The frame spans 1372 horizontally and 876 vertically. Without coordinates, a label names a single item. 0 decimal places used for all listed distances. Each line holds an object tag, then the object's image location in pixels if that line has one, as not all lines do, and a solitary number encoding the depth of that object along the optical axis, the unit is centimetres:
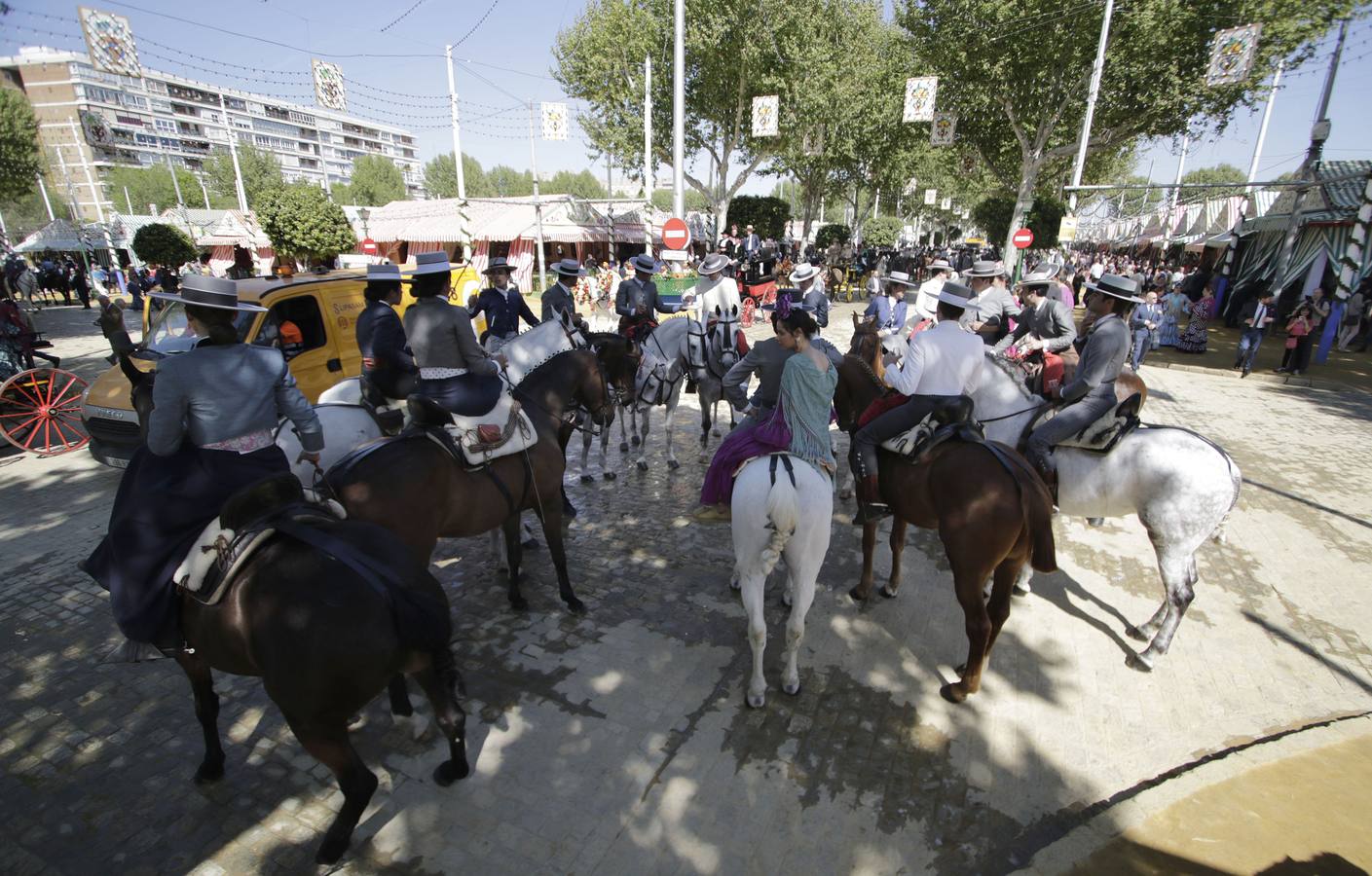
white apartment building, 7400
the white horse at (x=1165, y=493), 450
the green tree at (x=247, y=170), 6925
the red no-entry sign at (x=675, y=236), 1345
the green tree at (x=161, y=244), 2805
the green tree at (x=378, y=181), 7925
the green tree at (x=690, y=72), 2634
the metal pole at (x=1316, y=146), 1436
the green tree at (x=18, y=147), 3316
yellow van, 697
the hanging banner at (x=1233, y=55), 1656
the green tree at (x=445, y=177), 8919
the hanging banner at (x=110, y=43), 1462
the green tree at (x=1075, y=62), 2030
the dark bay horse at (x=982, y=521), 402
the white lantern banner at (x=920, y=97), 1891
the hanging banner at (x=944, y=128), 2181
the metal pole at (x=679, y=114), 1227
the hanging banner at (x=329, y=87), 1825
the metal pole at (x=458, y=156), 1895
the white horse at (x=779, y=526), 369
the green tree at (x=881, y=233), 5819
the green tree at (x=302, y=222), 2586
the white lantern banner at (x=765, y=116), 1892
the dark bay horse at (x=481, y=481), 398
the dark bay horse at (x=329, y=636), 275
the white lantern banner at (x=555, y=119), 2155
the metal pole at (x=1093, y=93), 1960
